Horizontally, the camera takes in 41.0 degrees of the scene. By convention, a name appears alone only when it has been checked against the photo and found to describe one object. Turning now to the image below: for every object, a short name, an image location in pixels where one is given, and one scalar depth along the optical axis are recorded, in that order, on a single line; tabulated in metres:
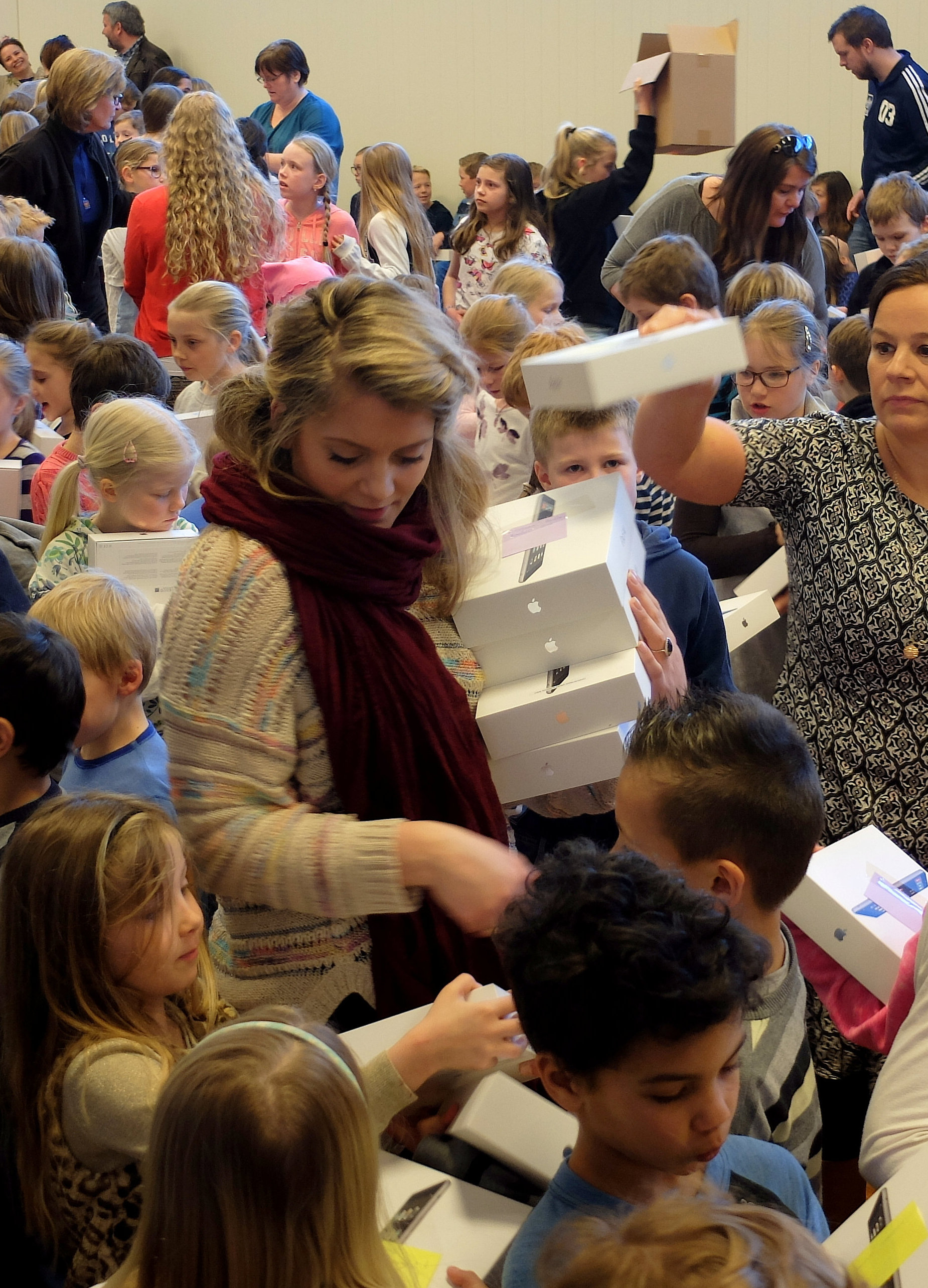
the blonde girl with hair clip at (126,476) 2.94
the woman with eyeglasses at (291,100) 6.96
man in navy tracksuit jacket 6.31
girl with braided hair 5.48
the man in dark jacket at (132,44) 10.53
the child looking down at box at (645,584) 2.21
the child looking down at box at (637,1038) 1.22
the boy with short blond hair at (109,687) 2.28
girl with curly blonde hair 4.65
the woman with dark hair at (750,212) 3.93
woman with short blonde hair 5.66
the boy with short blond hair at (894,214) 5.37
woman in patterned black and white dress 1.87
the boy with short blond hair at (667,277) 3.28
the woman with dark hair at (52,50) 9.36
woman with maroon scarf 1.43
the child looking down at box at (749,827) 1.51
